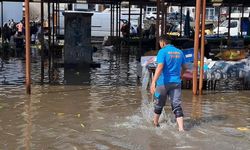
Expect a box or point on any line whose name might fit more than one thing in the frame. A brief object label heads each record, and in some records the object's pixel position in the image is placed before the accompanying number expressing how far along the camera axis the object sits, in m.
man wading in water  8.39
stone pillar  18.86
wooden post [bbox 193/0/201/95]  12.29
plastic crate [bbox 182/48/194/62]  13.45
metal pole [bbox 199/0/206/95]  12.53
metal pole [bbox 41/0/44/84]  15.16
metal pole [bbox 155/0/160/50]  15.61
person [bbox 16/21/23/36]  32.16
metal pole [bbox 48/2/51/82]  20.34
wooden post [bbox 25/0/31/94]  12.05
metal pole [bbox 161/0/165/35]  16.81
